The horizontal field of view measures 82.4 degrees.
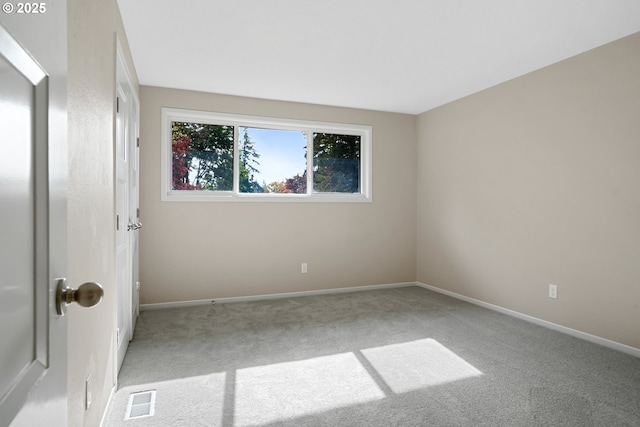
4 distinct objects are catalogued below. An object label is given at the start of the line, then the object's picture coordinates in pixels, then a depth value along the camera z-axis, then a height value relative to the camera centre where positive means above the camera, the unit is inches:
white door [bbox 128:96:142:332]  126.2 +4.8
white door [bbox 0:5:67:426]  17.0 +0.0
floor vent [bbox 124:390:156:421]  77.6 -42.6
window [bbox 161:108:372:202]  161.6 +26.3
